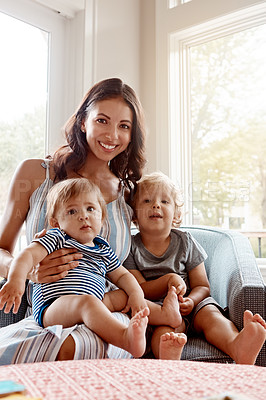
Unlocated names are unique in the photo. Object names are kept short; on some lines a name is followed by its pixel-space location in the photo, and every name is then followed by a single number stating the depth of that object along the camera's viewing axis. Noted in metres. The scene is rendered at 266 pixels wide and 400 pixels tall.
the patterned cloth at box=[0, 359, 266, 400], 0.57
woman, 1.65
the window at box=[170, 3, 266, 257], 2.61
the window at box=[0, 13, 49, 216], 2.32
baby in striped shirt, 1.19
